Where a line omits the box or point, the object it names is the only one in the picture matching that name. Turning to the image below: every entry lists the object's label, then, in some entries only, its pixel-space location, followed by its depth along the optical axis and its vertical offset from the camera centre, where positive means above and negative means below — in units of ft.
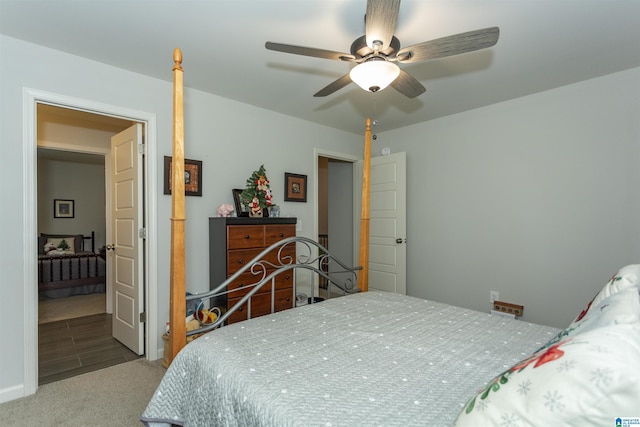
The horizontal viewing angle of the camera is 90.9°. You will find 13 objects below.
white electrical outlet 11.00 -2.92
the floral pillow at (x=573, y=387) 1.88 -1.12
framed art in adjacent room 21.89 +0.33
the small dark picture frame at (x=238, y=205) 10.60 +0.27
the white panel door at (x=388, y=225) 13.15 -0.50
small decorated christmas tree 10.28 +0.59
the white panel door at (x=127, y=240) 9.39 -0.85
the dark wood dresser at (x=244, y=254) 9.30 -1.27
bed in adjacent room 16.05 -3.21
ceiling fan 5.00 +2.89
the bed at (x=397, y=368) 2.02 -1.86
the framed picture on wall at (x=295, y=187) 12.42 +1.03
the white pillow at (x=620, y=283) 3.69 -0.83
